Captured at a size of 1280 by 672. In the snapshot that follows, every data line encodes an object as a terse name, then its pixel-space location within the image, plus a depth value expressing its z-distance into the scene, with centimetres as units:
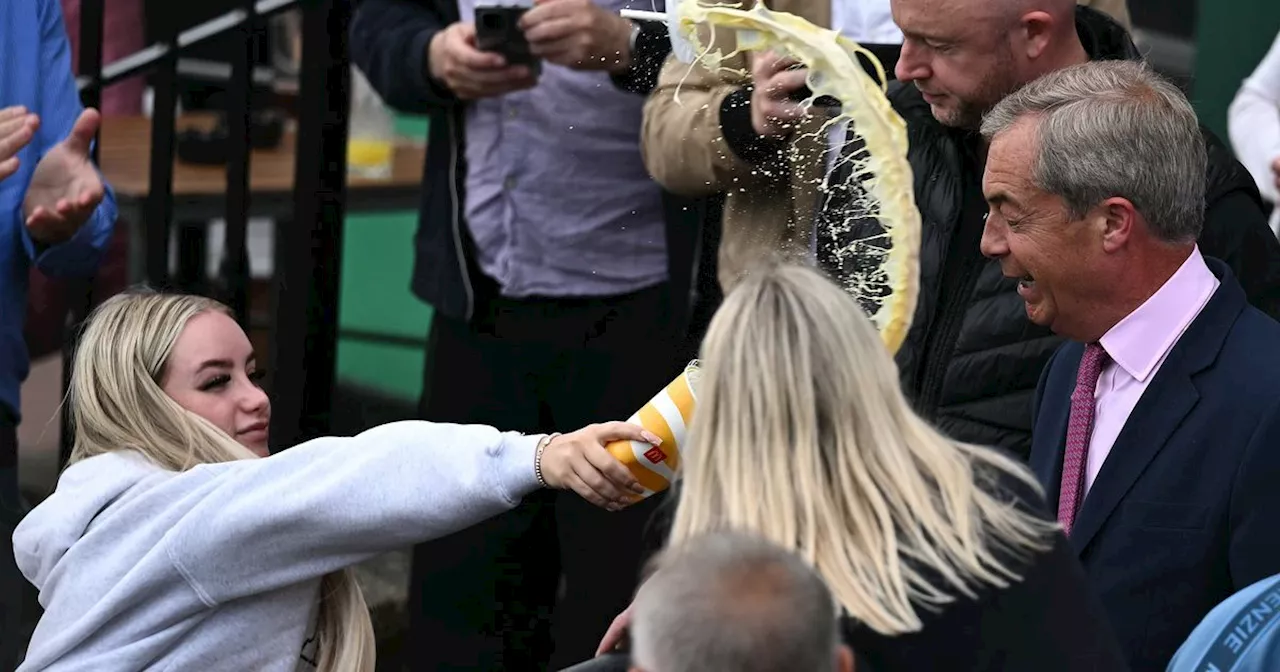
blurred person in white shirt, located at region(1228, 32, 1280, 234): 945
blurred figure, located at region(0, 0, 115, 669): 792
